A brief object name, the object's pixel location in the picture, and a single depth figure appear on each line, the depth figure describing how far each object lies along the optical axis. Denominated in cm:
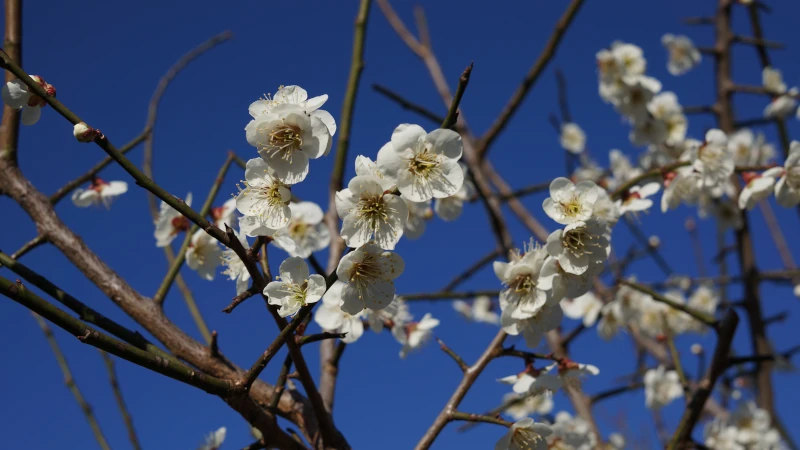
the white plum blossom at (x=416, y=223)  63
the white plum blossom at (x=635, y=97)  104
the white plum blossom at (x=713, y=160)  68
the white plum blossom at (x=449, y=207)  67
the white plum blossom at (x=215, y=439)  61
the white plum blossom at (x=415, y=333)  68
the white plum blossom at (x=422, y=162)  52
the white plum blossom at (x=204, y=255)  62
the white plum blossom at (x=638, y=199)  65
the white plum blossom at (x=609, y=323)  101
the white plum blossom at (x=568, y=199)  58
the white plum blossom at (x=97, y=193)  66
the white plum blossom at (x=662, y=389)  107
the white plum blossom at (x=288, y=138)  52
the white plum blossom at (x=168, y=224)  62
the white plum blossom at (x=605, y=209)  58
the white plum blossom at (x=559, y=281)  56
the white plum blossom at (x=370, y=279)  51
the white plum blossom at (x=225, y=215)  62
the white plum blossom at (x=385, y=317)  62
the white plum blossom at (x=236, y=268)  56
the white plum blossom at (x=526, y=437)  56
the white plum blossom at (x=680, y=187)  68
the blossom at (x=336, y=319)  61
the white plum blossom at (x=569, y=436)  64
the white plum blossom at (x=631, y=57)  107
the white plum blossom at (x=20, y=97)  53
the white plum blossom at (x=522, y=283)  57
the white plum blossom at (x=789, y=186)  65
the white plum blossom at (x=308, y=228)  64
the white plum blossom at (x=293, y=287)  50
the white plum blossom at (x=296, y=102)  52
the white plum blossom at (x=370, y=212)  51
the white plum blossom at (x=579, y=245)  55
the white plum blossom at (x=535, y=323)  57
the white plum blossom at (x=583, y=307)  104
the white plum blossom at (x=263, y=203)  52
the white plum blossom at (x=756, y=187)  67
